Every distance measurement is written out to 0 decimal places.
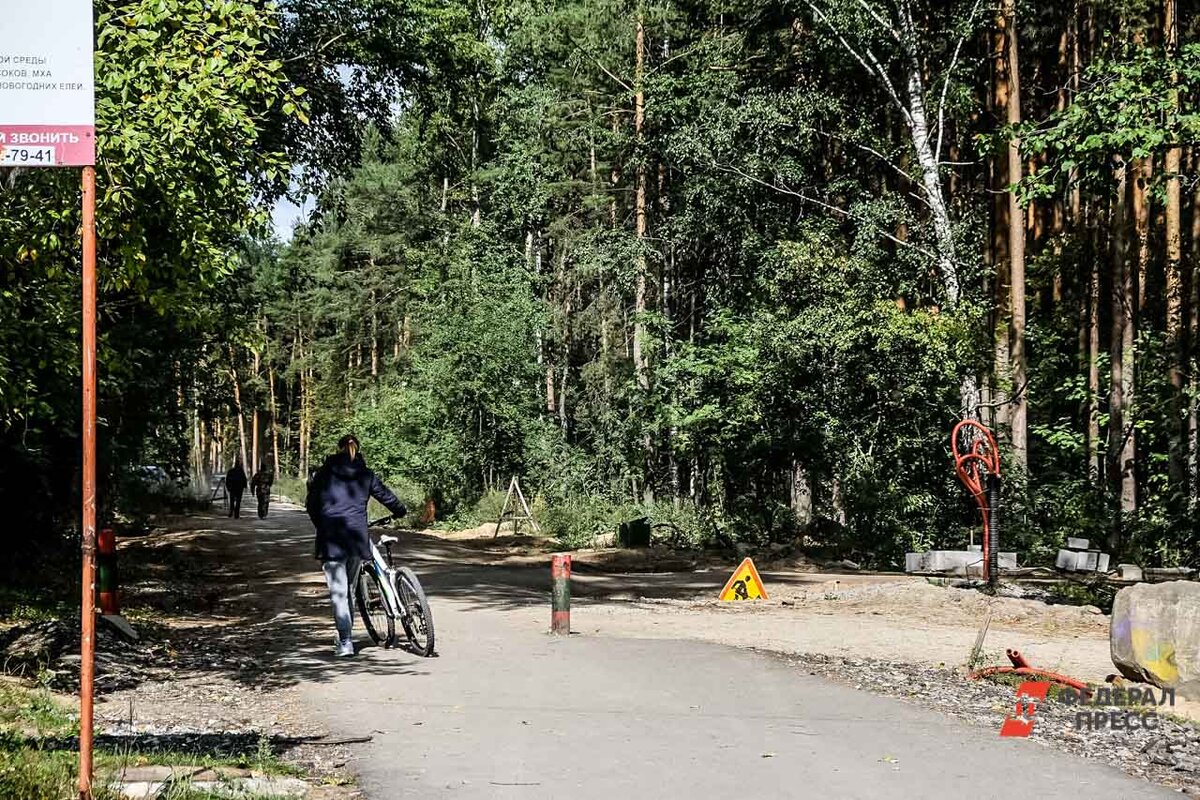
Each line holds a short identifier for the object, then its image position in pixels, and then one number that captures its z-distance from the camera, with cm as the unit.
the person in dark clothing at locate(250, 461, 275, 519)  4425
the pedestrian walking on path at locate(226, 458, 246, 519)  4369
